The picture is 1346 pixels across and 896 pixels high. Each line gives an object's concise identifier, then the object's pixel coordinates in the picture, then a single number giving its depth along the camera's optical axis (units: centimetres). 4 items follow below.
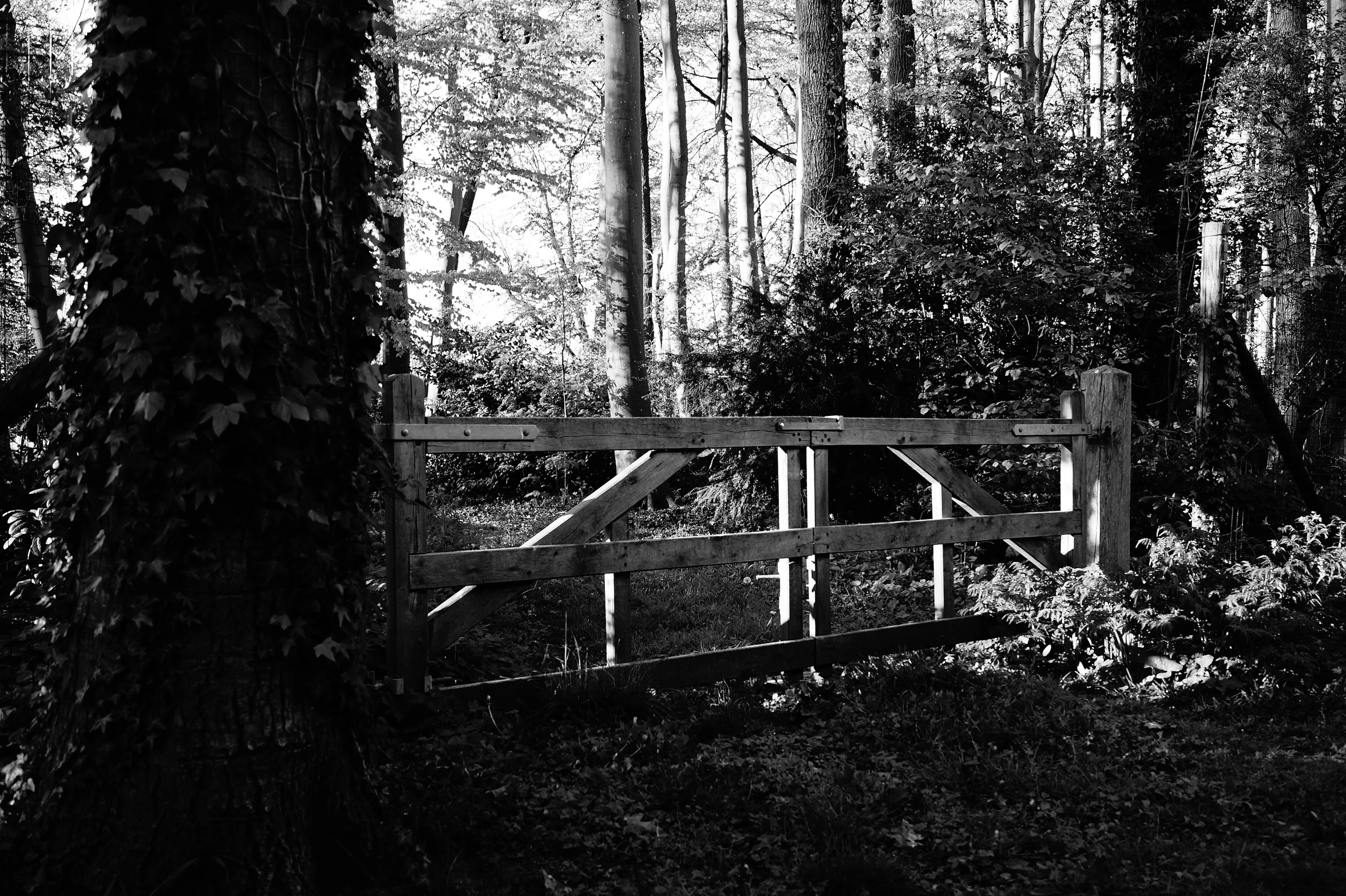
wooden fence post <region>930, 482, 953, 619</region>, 607
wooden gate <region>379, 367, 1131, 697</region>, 419
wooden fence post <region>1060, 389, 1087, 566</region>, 647
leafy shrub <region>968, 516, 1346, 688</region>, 528
